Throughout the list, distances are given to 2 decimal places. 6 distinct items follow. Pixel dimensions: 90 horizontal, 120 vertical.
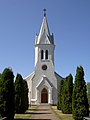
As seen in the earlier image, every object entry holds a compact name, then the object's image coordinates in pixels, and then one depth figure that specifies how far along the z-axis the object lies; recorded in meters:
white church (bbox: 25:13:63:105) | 32.69
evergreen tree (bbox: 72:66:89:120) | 11.36
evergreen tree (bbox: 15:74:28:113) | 16.35
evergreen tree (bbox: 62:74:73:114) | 16.14
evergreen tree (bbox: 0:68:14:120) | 11.15
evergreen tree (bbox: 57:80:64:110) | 19.80
